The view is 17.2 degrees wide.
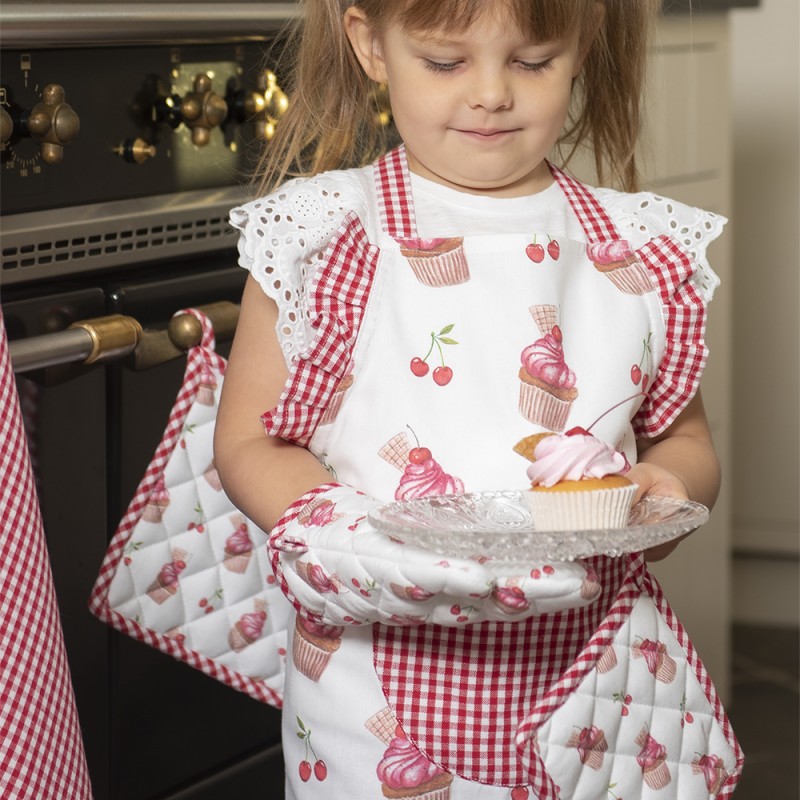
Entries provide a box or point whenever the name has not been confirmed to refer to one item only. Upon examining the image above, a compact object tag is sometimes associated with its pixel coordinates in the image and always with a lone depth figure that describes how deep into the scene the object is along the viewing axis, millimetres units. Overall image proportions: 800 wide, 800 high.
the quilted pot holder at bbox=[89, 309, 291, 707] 1623
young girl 1467
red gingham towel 1397
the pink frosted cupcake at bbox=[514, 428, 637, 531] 1378
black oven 1569
